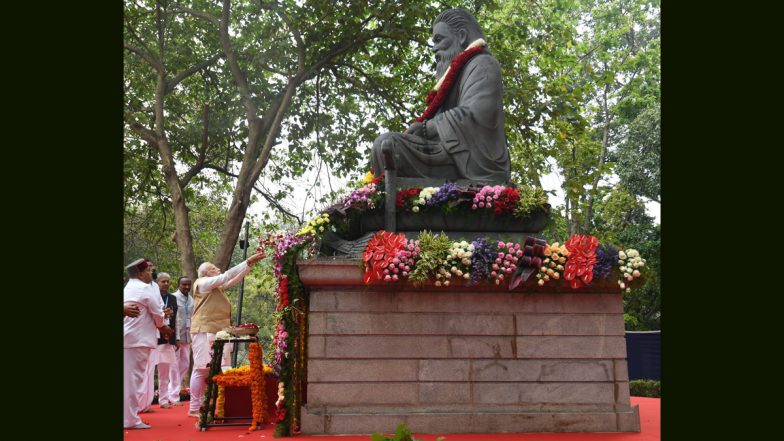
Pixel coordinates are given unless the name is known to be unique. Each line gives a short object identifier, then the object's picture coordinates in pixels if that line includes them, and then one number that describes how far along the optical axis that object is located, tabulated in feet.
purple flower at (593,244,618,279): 21.94
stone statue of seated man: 25.73
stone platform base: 21.17
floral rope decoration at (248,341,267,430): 23.02
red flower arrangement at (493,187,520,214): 23.94
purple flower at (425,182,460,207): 23.88
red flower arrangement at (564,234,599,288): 21.58
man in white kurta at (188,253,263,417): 25.81
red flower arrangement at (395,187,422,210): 24.21
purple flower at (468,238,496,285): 21.50
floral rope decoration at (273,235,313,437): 20.99
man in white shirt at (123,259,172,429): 24.53
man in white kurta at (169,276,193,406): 34.86
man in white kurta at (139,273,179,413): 32.54
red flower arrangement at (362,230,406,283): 21.04
